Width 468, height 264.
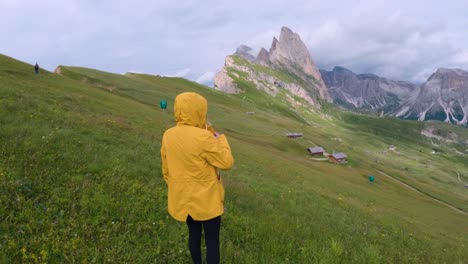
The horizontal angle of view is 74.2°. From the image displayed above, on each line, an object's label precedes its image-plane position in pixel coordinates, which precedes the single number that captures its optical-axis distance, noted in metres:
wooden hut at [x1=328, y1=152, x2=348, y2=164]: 102.25
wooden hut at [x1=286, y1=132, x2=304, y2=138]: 114.82
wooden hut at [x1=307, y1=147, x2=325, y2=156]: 101.12
